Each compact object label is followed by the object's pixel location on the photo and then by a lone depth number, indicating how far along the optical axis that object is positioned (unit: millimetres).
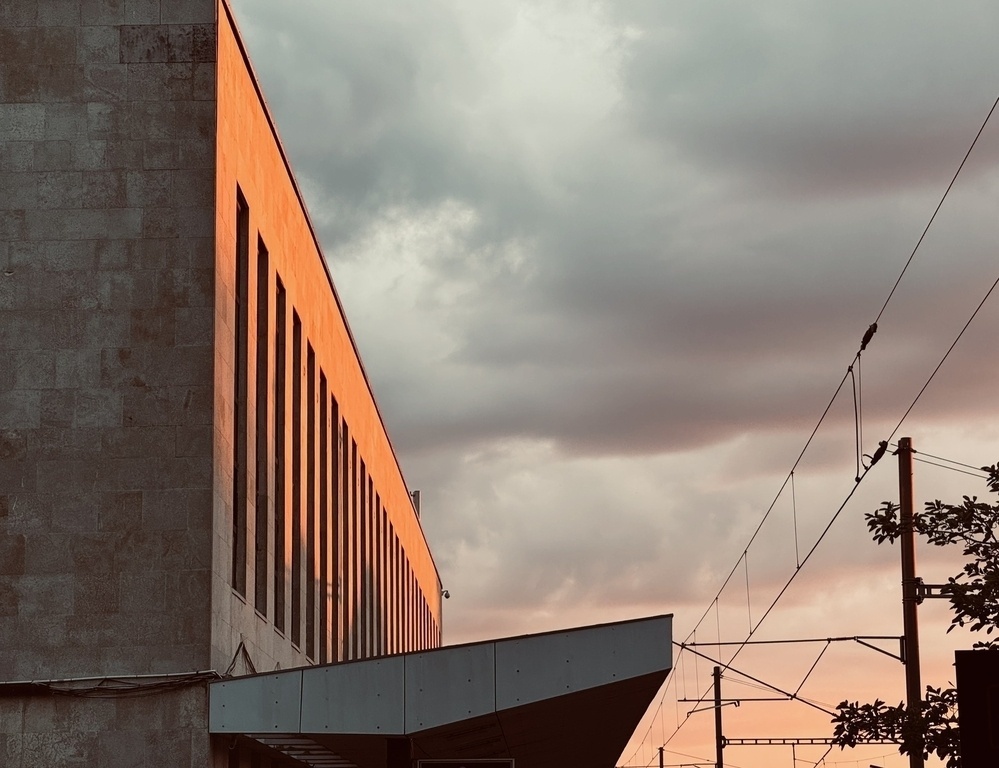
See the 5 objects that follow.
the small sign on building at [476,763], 20688
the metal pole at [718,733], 69850
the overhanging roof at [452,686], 21406
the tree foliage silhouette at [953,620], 22422
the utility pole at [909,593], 28109
